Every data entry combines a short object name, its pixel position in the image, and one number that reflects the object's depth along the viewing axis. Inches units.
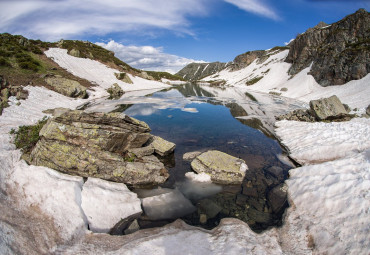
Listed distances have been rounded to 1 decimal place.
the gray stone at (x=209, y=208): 346.0
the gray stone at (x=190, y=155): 561.6
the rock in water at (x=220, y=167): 455.2
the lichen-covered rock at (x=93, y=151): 402.0
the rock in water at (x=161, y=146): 558.3
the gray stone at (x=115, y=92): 1916.0
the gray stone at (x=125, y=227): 293.7
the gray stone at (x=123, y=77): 2676.4
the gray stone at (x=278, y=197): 367.0
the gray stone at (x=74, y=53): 2515.1
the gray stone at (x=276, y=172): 479.9
